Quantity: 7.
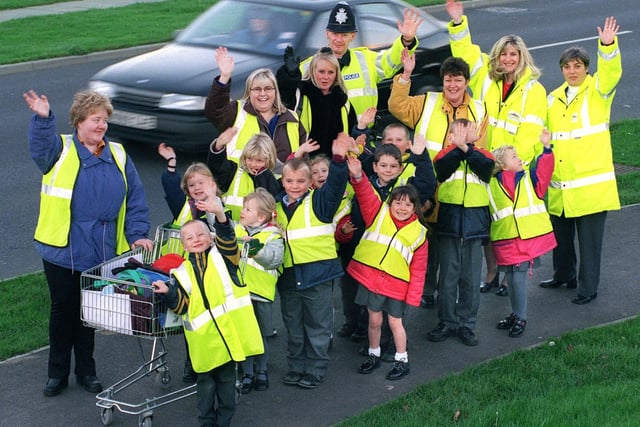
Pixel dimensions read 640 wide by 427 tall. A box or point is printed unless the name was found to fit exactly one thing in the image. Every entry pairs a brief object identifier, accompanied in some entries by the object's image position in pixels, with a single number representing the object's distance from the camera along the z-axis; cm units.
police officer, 938
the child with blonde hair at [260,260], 750
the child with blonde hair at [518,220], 862
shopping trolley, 697
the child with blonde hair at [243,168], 803
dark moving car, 1294
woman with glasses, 844
